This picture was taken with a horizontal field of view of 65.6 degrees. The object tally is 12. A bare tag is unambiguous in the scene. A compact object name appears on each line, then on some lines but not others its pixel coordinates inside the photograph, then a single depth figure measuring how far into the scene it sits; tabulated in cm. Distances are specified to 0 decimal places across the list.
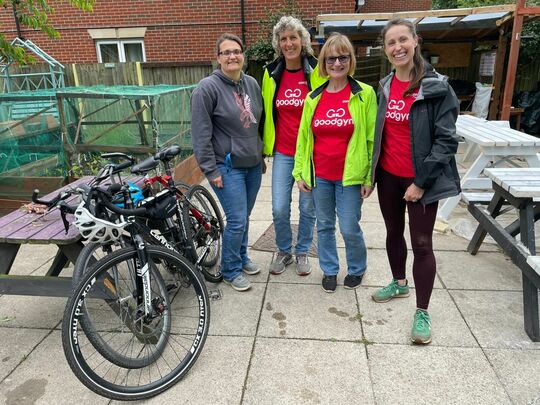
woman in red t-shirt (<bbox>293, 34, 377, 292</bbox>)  282
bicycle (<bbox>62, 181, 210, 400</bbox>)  214
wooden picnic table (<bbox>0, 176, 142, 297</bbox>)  255
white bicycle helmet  214
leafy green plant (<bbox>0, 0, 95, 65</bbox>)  439
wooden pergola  701
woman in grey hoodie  292
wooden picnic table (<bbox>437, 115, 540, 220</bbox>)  430
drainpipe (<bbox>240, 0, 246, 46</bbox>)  942
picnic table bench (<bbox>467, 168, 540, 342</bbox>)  274
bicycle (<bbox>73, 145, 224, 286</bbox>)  276
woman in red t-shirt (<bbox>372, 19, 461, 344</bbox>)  237
